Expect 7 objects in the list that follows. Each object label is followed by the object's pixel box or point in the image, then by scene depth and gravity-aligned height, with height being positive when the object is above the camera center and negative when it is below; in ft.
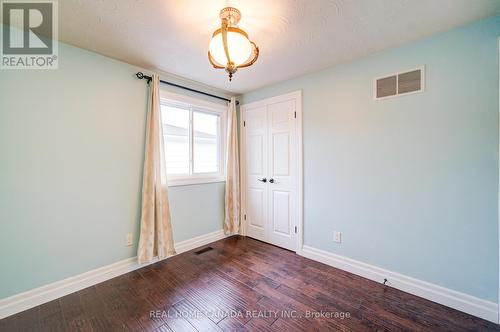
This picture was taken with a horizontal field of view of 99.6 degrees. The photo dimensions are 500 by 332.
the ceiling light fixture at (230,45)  4.84 +2.85
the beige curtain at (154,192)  8.04 -1.04
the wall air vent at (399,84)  6.48 +2.65
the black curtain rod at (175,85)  8.10 +3.48
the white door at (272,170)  9.66 -0.21
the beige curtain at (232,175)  11.19 -0.50
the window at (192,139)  9.27 +1.25
